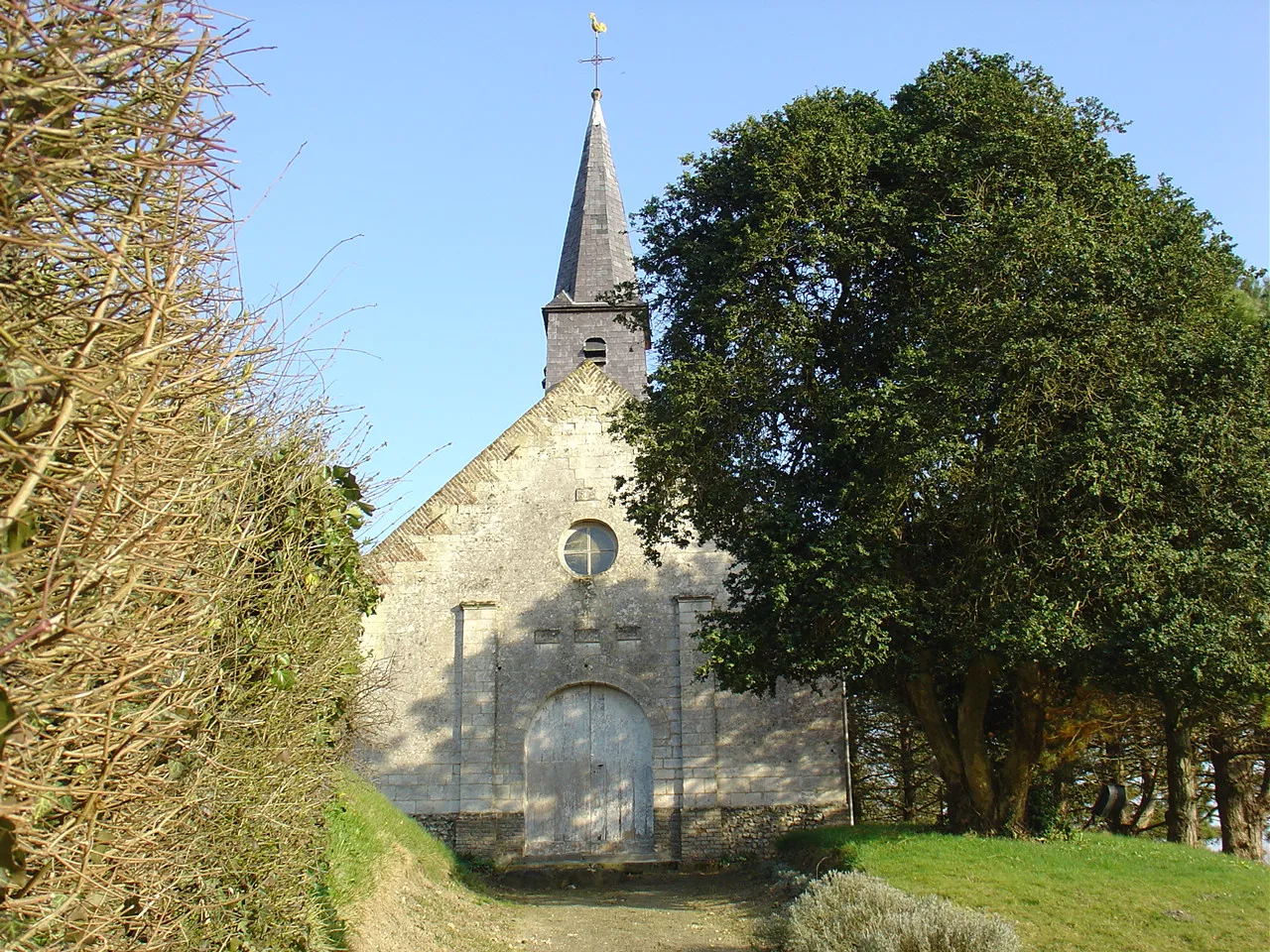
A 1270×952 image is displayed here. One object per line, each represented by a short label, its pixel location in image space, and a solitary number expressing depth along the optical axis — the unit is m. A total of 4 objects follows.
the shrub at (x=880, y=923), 7.25
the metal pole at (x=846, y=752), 17.17
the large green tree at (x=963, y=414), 10.60
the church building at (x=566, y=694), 17.33
